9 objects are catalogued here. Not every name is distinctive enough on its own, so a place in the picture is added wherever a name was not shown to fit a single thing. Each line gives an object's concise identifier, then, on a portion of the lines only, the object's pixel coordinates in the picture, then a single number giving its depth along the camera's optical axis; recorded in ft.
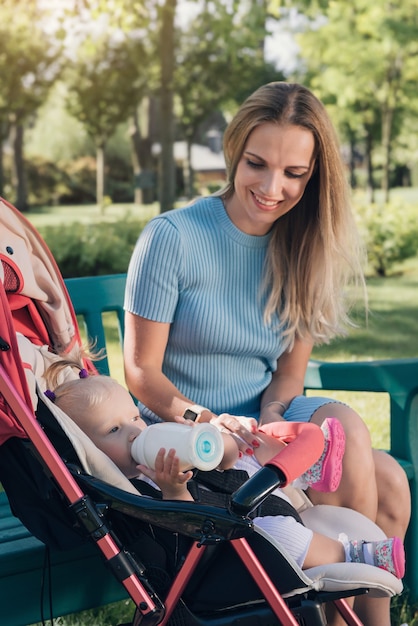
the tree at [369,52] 52.19
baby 7.68
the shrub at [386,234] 39.99
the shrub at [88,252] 37.01
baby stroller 6.86
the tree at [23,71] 76.33
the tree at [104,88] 82.17
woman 9.72
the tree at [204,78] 76.74
